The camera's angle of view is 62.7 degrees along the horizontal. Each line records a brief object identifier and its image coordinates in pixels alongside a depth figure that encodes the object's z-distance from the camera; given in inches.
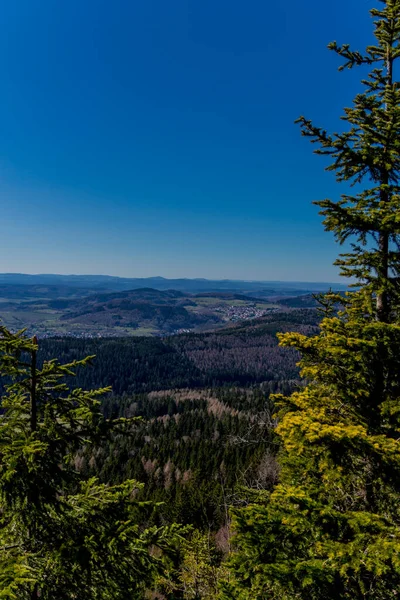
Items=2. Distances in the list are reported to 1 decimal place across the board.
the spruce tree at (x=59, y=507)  296.7
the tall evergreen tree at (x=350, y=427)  284.8
